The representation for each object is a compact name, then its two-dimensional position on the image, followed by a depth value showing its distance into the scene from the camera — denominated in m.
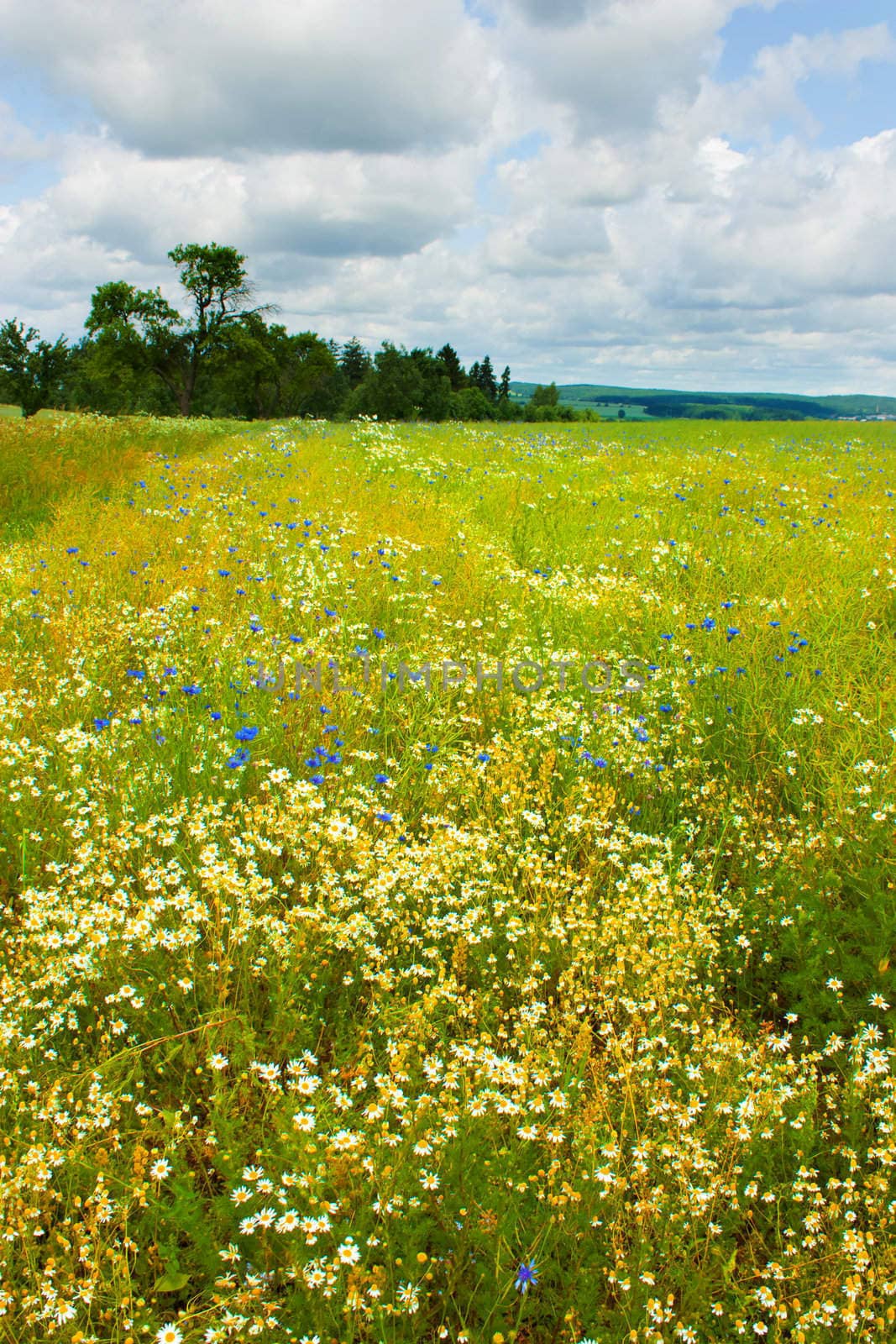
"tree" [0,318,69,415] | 59.81
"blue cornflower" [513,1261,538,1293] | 1.74
